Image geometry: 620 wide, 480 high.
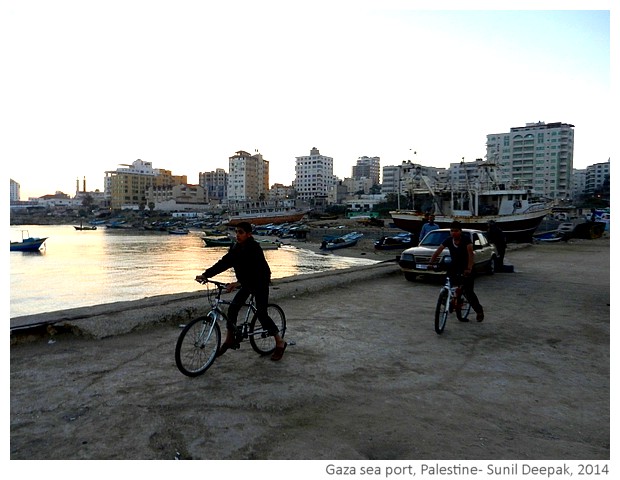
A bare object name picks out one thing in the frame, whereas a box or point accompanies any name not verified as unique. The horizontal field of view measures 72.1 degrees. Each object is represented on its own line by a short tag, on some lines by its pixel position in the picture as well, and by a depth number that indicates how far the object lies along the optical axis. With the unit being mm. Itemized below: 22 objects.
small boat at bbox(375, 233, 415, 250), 42062
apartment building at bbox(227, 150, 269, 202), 152375
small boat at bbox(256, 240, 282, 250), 49512
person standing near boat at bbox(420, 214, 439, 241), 13812
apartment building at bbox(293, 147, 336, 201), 159750
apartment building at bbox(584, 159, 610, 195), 141975
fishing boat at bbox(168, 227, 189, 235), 87362
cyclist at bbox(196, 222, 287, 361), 4934
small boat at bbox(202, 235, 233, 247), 56562
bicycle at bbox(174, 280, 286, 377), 4504
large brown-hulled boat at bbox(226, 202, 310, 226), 95062
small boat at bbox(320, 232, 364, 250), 47188
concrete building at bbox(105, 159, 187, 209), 164125
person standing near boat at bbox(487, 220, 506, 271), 13828
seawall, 5699
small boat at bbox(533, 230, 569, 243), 33781
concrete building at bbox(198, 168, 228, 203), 188875
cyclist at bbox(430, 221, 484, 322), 6849
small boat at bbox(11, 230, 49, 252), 51406
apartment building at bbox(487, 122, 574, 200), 117562
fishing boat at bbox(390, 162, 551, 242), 37625
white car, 11297
